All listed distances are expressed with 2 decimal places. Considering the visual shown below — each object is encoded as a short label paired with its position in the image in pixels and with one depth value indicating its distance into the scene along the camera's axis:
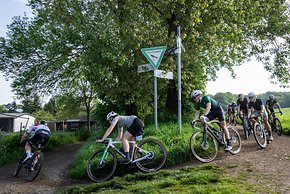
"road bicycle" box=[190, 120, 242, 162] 5.69
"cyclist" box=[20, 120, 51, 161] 6.93
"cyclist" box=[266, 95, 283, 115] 10.43
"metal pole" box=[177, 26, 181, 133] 6.77
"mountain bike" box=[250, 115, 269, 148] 6.77
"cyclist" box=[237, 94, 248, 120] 9.22
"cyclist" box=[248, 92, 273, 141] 7.71
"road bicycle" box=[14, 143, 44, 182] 6.47
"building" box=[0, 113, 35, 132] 32.15
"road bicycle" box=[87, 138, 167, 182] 5.46
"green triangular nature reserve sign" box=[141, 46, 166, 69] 6.64
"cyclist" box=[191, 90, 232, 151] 5.77
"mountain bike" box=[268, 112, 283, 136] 9.76
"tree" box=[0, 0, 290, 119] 9.30
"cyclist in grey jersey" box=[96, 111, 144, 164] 5.43
